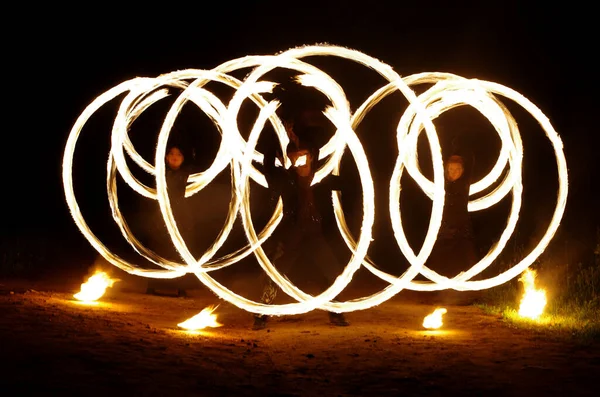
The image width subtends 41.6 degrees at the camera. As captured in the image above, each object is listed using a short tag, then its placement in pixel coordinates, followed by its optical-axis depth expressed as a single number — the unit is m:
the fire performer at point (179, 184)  10.00
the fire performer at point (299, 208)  8.36
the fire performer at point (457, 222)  9.37
